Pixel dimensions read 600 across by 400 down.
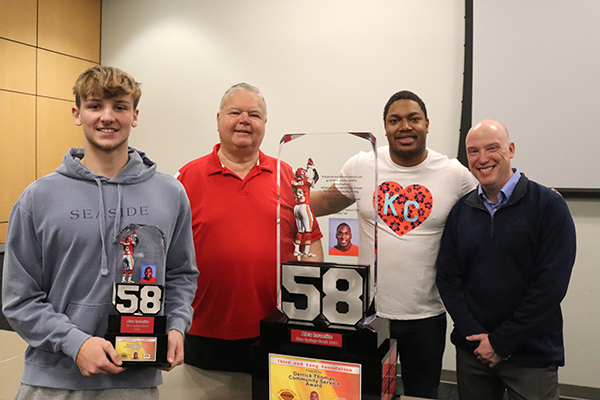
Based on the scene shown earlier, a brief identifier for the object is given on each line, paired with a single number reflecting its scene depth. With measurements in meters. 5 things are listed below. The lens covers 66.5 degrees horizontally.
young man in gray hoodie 1.17
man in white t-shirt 1.94
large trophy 1.25
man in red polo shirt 1.82
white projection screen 2.87
